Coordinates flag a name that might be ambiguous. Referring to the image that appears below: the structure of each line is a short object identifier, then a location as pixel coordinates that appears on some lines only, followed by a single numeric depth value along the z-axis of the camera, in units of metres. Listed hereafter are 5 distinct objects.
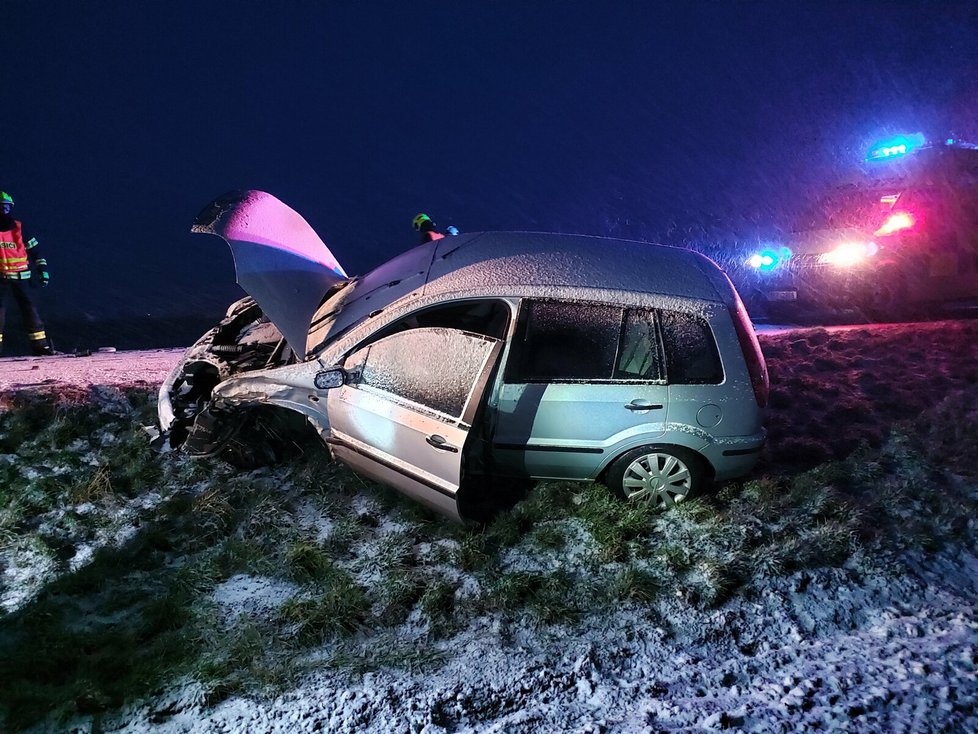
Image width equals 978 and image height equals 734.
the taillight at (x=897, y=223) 8.24
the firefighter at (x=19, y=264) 7.59
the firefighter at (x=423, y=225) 8.47
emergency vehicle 8.20
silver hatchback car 3.68
